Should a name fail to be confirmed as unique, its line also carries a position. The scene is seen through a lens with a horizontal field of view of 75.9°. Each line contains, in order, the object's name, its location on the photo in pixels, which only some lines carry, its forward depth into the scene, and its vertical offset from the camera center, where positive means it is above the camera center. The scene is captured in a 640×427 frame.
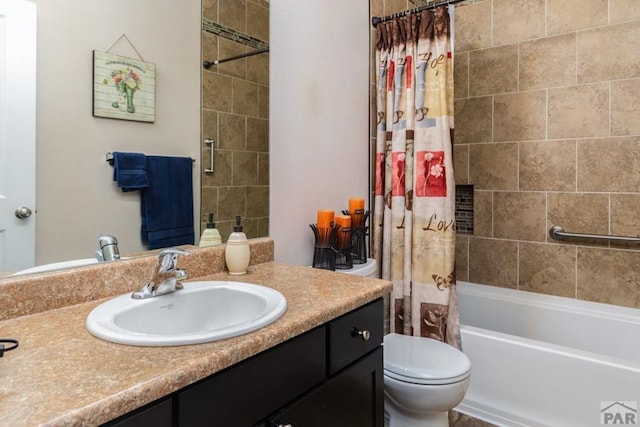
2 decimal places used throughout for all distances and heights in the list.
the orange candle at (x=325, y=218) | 1.85 -0.05
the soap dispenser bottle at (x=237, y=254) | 1.39 -0.16
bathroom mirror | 1.05 +0.27
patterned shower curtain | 2.00 +0.16
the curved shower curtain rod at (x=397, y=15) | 1.99 +1.02
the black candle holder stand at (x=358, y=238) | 1.96 -0.14
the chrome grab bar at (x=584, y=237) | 2.23 -0.16
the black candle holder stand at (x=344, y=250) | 1.87 -0.19
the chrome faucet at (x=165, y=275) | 1.09 -0.19
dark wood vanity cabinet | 0.72 -0.38
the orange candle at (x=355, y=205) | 2.02 +0.01
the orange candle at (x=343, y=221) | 1.89 -0.06
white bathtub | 1.70 -0.71
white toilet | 1.50 -0.65
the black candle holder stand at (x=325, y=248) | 1.80 -0.18
